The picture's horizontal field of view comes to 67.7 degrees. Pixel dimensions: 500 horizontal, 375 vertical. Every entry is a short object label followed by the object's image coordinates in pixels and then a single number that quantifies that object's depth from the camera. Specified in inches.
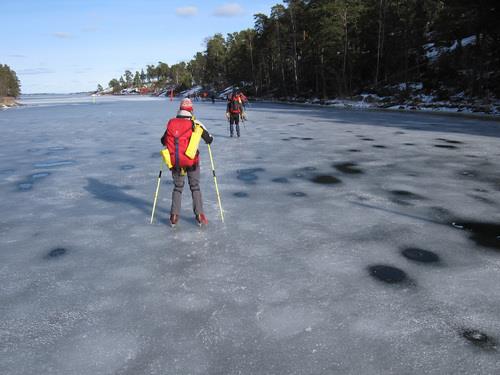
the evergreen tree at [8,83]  5456.7
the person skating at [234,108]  609.0
